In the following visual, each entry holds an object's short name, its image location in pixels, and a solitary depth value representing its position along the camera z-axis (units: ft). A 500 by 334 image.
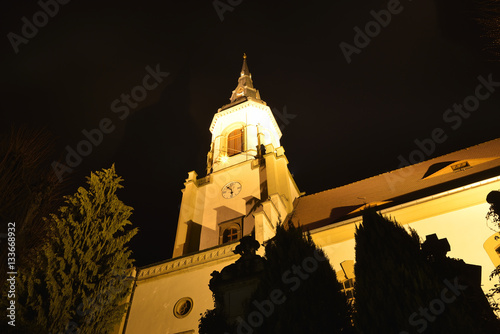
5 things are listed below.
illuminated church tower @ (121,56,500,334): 41.29
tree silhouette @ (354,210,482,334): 22.04
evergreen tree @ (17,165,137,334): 31.14
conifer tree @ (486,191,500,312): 22.53
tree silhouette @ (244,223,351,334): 25.64
